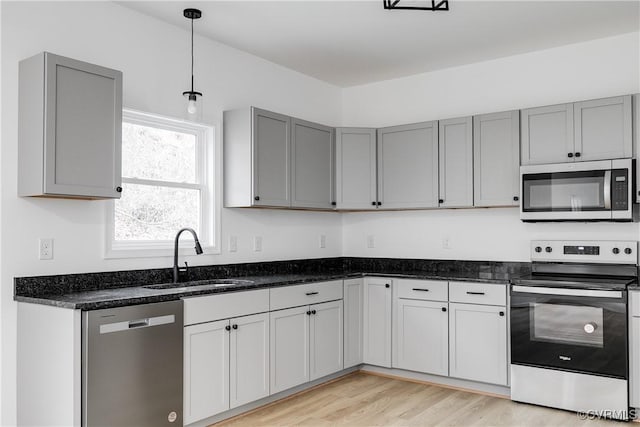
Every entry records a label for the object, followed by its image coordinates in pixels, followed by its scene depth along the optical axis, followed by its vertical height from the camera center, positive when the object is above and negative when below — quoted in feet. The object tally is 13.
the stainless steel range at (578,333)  11.75 -2.39
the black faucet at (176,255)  11.87 -0.75
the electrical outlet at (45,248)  10.14 -0.51
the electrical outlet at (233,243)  14.03 -0.58
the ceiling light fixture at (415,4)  11.41 +4.38
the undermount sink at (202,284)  11.83 -1.41
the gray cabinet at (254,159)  13.46 +1.48
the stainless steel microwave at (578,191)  12.40 +0.67
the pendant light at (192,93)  11.56 +2.62
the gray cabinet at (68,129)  9.36 +1.54
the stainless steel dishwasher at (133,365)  8.85 -2.39
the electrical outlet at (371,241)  17.38 -0.63
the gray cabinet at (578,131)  12.60 +2.06
